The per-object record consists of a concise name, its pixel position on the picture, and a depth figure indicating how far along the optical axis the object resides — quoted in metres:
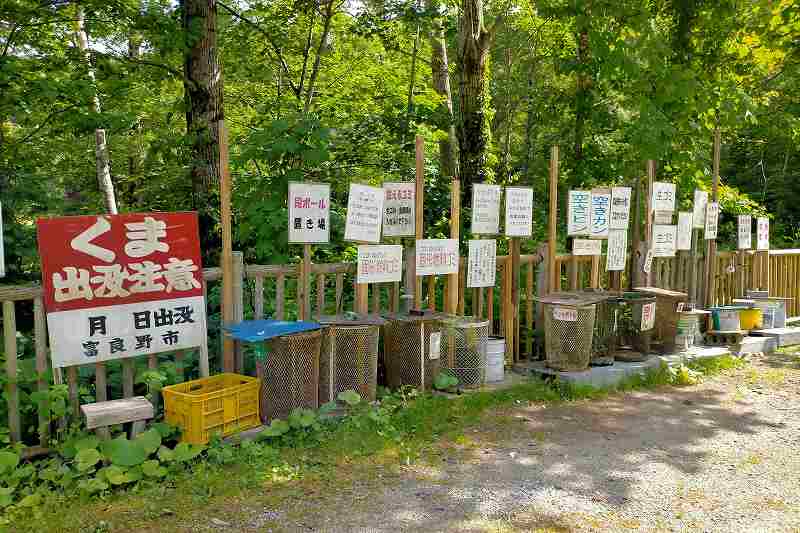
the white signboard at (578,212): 8.75
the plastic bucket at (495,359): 7.73
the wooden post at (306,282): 6.55
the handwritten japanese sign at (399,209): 7.26
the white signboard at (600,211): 8.97
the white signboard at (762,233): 11.28
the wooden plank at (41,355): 5.13
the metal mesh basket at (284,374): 5.85
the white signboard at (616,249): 9.18
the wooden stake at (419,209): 7.31
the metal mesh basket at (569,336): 7.87
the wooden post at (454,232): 7.62
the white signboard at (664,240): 9.74
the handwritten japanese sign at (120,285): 5.19
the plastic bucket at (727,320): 10.12
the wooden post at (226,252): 6.14
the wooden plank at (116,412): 4.91
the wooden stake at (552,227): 8.53
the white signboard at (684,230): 10.06
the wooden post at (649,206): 9.64
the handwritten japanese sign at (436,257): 7.36
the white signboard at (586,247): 8.86
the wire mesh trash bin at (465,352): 7.29
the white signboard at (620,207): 9.16
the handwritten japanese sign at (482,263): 7.82
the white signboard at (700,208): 10.34
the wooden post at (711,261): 10.62
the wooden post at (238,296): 6.22
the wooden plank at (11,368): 4.96
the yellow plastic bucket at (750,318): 10.73
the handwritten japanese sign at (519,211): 8.17
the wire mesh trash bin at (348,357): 6.29
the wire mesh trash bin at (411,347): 6.86
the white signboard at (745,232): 11.06
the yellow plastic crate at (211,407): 5.31
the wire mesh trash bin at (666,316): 9.08
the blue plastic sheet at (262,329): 5.66
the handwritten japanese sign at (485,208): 7.80
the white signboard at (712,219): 10.55
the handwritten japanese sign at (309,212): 6.37
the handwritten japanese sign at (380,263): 6.88
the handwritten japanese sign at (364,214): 6.71
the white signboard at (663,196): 9.72
